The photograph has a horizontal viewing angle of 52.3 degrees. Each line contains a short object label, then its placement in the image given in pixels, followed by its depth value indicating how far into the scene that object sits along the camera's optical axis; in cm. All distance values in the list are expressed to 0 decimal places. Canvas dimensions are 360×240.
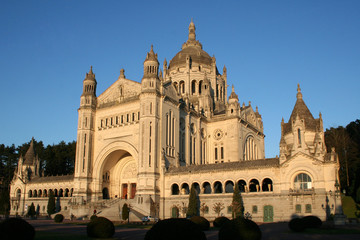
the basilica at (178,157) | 4725
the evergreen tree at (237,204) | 4666
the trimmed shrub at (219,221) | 3831
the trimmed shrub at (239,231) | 2209
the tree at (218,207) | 4972
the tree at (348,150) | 6001
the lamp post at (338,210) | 3812
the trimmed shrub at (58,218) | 4912
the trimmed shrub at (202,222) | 3489
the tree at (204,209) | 5194
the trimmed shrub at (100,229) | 2591
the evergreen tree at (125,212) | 4817
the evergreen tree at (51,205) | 6506
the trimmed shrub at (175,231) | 1909
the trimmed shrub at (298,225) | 3150
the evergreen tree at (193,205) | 5016
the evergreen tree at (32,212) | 6575
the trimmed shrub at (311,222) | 3232
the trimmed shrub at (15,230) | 2005
